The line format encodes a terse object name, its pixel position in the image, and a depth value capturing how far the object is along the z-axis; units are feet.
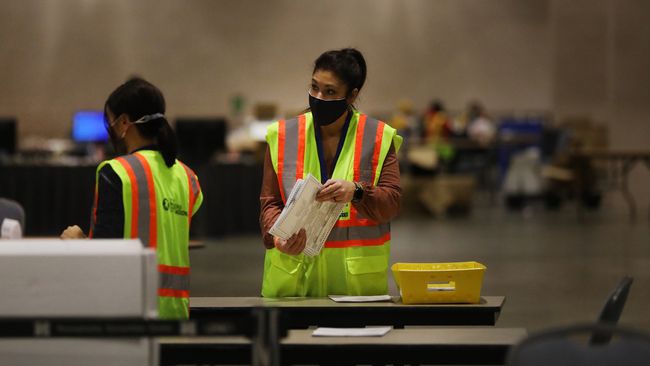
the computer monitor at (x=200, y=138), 65.78
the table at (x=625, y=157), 83.29
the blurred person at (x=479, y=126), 101.56
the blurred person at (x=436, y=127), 97.77
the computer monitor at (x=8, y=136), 65.16
